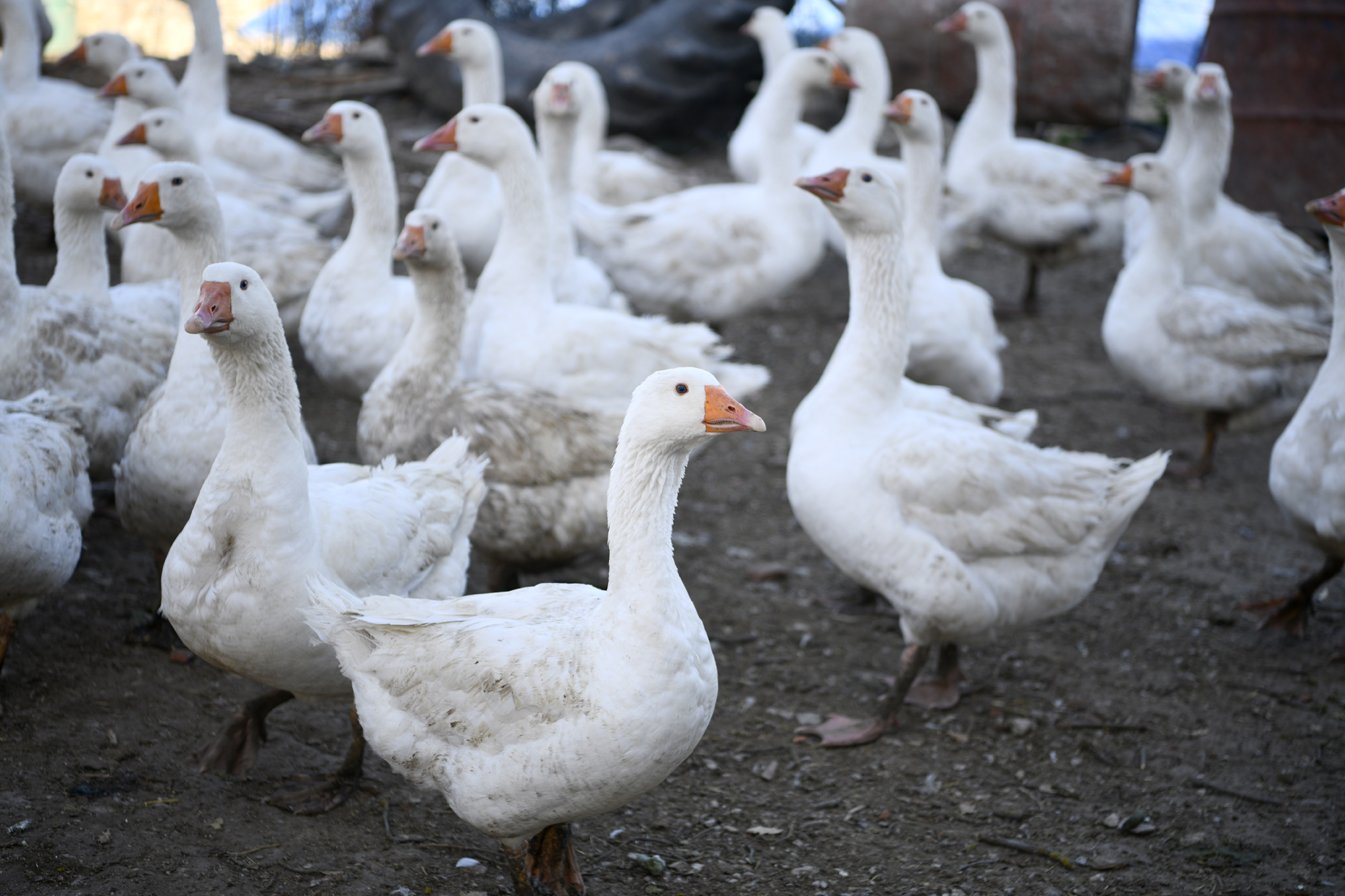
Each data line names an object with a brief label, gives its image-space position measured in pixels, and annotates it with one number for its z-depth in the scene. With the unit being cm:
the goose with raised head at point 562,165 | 669
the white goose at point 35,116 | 748
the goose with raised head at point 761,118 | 1012
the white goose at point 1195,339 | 667
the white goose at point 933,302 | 636
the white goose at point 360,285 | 584
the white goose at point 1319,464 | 477
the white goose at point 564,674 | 283
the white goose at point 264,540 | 327
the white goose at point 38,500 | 359
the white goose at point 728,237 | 770
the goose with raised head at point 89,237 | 503
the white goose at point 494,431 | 464
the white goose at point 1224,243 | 785
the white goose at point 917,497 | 427
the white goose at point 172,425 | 401
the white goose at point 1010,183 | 907
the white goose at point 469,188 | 733
